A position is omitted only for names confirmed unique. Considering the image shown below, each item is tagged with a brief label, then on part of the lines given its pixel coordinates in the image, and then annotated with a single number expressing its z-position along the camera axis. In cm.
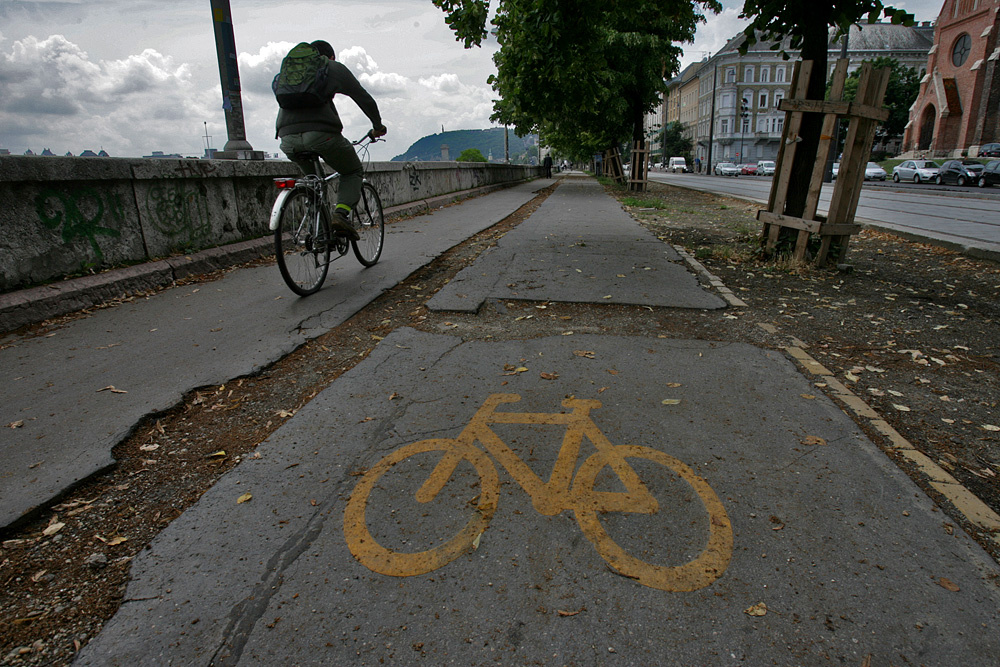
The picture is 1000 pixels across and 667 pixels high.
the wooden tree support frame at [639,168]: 2347
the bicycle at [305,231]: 493
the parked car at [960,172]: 2818
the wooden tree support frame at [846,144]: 632
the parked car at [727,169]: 5806
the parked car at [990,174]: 2678
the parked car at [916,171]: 3169
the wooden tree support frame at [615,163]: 3188
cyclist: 516
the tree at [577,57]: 822
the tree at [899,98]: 6831
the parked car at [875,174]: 3793
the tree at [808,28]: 677
